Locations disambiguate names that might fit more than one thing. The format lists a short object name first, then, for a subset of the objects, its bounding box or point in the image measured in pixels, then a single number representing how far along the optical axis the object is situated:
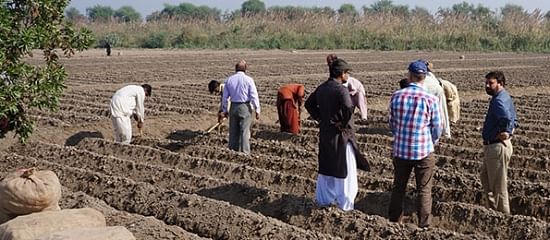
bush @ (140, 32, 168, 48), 49.97
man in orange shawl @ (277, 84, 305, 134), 11.66
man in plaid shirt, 6.51
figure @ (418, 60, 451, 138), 9.57
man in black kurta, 6.98
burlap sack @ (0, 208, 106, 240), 5.41
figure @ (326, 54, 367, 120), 10.73
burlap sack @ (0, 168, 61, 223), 5.99
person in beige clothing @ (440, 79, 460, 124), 11.07
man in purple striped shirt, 10.10
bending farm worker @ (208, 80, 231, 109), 10.84
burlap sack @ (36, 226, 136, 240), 4.74
